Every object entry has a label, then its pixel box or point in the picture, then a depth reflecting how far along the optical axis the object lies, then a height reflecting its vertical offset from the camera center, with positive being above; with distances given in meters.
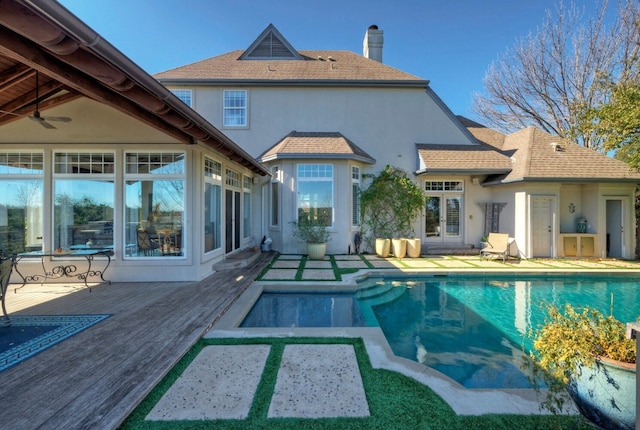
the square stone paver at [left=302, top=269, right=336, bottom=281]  7.30 -1.63
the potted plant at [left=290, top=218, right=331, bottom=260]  10.00 -0.74
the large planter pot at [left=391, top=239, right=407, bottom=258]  11.05 -1.27
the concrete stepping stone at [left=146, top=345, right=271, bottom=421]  2.46 -1.73
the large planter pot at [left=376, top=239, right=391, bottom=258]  11.20 -1.28
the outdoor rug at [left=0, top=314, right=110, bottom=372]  3.41 -1.66
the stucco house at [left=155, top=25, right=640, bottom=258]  10.80 +2.27
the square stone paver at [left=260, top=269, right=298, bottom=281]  7.20 -1.62
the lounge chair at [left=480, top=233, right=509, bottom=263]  10.30 -1.20
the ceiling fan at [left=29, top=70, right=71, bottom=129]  5.31 +1.88
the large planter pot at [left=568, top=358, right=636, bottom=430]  1.97 -1.31
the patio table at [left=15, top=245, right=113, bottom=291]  6.57 -1.22
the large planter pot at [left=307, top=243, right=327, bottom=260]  9.98 -1.27
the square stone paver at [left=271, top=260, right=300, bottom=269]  8.70 -1.59
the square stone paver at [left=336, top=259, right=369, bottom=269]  8.80 -1.62
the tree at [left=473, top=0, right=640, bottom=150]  15.05 +8.82
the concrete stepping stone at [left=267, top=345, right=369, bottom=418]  2.49 -1.74
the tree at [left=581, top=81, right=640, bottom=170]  9.17 +3.21
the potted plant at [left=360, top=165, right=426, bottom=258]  11.92 +0.38
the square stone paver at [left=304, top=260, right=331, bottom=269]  8.78 -1.62
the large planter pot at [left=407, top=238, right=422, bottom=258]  11.05 -1.27
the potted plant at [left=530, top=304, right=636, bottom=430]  2.00 -1.15
